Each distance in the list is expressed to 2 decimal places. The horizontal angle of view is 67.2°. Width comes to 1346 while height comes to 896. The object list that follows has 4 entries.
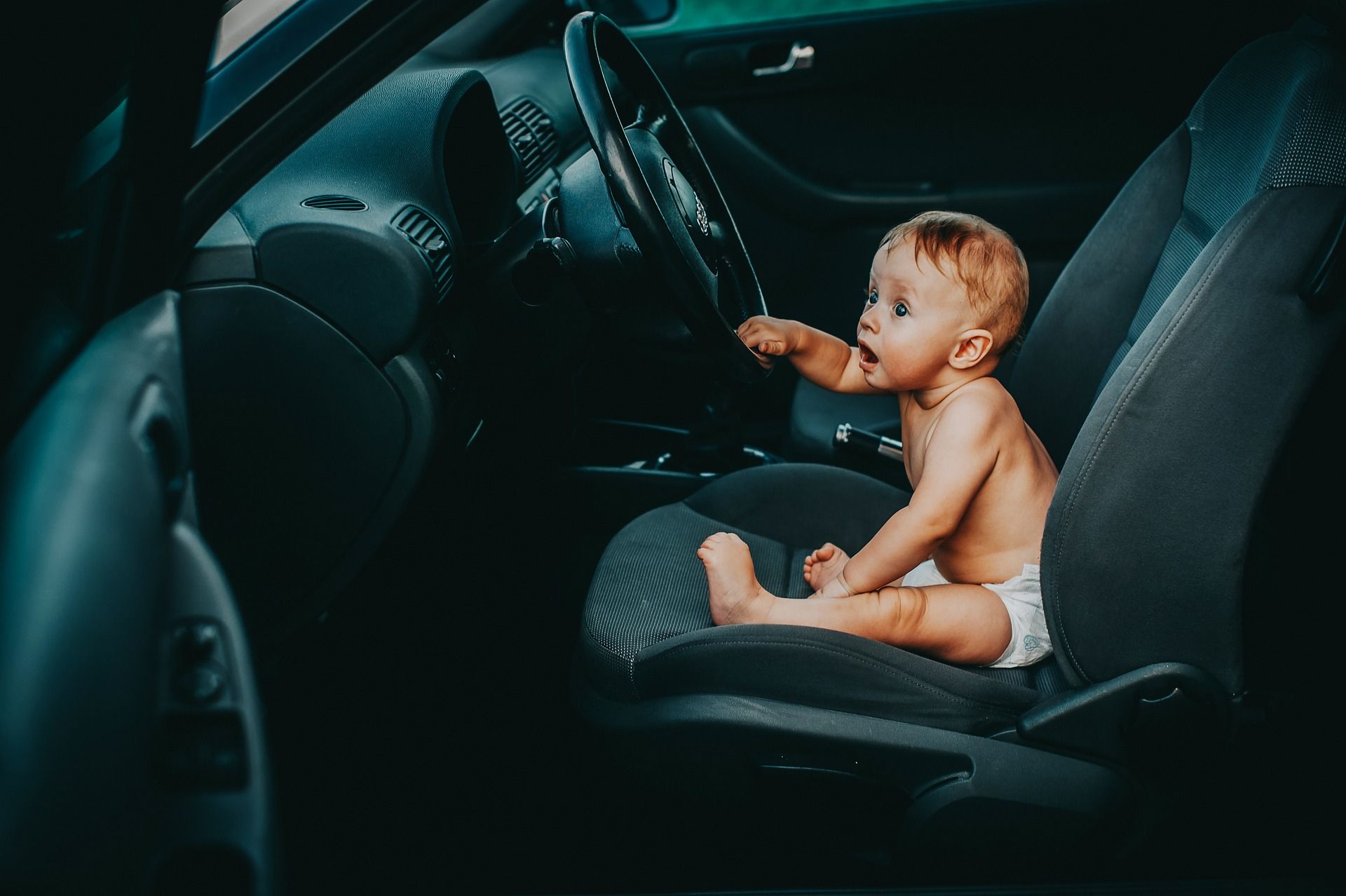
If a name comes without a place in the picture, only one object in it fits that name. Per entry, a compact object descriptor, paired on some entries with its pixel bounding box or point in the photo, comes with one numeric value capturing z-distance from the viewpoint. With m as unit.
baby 1.22
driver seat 0.97
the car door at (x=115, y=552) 0.71
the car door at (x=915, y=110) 2.27
